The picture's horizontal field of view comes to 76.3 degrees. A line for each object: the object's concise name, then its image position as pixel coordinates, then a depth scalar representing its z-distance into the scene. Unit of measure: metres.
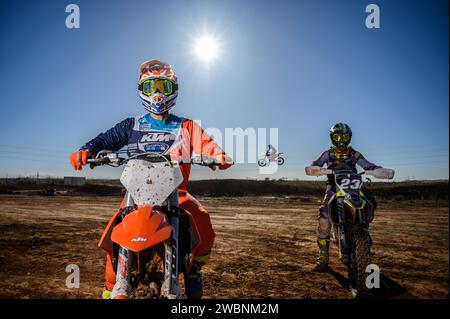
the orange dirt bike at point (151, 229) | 2.22
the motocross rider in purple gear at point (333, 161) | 5.90
